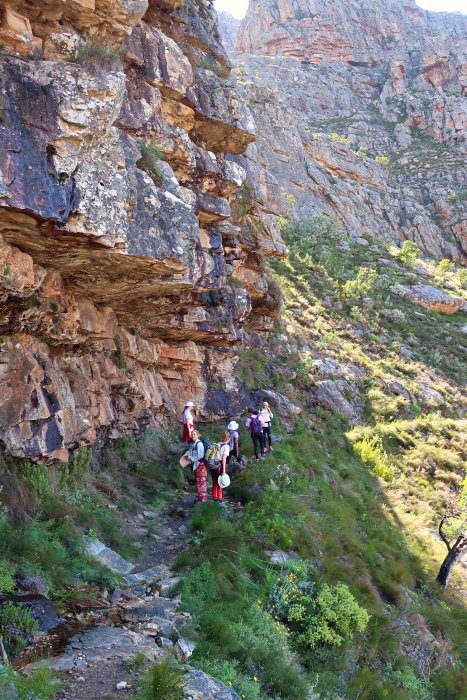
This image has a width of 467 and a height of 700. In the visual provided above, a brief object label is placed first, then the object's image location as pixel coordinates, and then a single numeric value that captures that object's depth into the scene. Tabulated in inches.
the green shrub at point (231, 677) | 176.1
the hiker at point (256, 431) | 423.8
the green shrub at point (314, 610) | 256.2
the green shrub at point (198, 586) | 215.2
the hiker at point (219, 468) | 322.0
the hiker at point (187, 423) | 392.8
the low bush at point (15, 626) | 153.9
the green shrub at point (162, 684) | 142.2
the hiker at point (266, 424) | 438.3
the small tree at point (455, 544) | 430.6
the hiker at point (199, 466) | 324.5
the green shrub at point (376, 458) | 596.7
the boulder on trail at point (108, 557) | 230.2
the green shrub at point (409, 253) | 1432.1
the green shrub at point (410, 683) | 273.4
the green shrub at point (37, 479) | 244.4
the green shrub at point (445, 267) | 1522.4
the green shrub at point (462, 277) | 1454.2
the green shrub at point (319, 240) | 1182.9
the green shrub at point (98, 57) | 243.4
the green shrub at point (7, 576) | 169.8
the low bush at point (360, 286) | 1057.5
